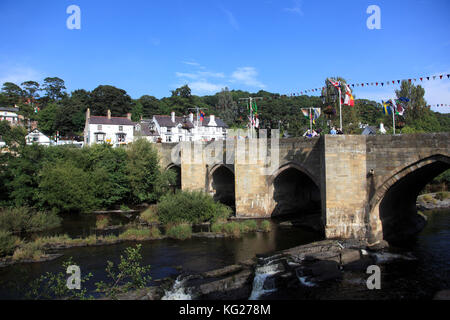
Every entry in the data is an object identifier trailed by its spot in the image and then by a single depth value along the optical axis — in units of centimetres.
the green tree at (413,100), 5509
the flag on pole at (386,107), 2254
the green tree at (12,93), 8719
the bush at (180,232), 2259
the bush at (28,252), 1850
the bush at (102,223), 2577
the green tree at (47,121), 7225
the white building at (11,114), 7400
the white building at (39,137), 5599
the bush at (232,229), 2305
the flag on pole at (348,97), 2215
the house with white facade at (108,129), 5616
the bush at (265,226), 2419
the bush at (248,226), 2388
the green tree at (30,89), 9106
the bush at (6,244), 1880
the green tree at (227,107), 8988
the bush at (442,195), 3388
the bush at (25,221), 2403
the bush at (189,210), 2586
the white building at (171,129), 6077
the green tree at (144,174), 3400
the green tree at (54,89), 9250
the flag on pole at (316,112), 2817
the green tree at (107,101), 7694
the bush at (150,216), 2708
